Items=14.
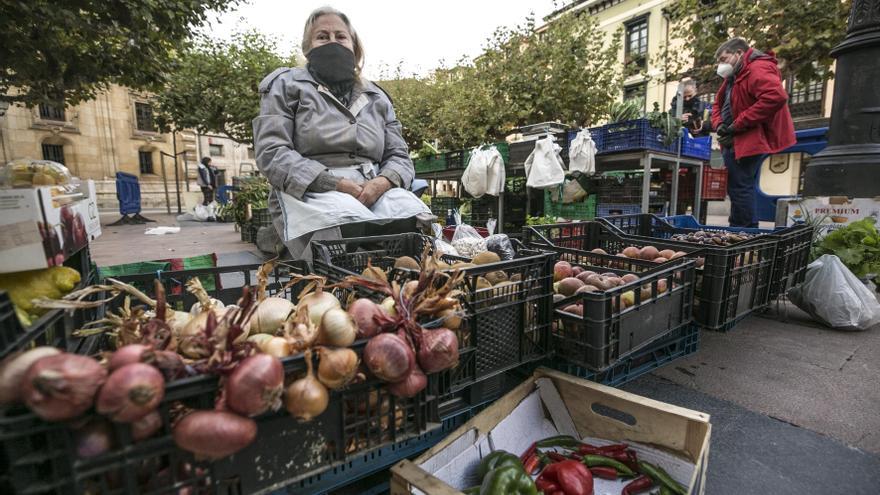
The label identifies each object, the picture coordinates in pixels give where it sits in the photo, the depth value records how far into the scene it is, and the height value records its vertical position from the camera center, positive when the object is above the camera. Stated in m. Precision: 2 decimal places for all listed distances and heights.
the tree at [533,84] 9.02 +2.29
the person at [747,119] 4.27 +0.70
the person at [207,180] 15.19 +0.57
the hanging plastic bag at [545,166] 6.45 +0.38
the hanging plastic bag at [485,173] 7.31 +0.34
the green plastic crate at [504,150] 7.78 +0.76
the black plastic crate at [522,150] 6.75 +0.71
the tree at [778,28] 6.65 +2.63
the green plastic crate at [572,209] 6.54 -0.27
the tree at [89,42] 4.28 +1.81
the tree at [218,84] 12.85 +3.32
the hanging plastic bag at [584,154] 6.09 +0.52
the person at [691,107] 7.07 +1.43
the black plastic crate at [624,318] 1.55 -0.50
